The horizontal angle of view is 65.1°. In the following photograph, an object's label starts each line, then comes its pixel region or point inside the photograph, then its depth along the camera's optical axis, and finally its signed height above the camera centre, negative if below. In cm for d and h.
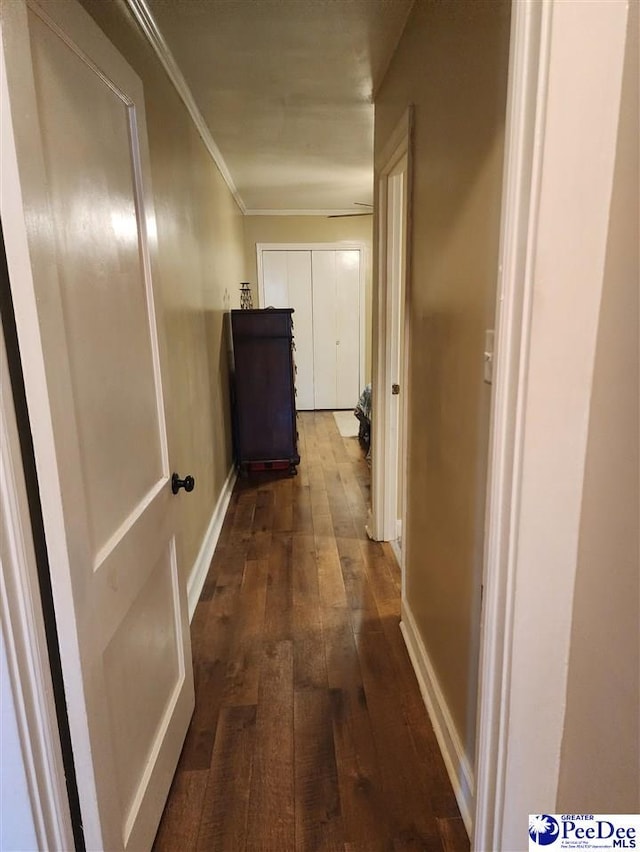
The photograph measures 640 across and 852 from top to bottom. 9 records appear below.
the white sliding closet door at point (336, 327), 645 -18
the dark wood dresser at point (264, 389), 405 -60
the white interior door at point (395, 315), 253 -2
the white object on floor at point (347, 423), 569 -131
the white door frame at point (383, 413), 260 -55
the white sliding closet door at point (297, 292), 636 +28
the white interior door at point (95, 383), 80 -13
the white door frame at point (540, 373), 70 -10
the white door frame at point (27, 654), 78 -54
